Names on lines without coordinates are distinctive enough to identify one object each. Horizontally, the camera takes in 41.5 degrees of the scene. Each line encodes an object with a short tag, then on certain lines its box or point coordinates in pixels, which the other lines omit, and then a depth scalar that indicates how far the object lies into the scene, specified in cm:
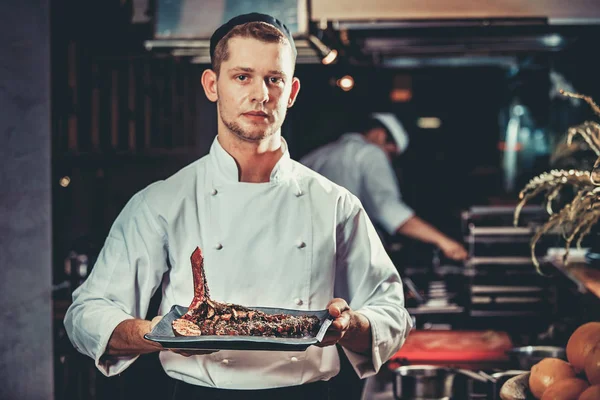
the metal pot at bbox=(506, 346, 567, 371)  306
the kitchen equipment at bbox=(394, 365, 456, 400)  302
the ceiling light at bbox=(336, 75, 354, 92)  486
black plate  192
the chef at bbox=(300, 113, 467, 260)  553
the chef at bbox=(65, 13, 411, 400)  227
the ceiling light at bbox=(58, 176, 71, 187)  533
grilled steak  206
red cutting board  360
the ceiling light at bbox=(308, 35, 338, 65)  387
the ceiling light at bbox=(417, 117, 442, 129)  1018
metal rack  562
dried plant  237
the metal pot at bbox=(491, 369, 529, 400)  267
